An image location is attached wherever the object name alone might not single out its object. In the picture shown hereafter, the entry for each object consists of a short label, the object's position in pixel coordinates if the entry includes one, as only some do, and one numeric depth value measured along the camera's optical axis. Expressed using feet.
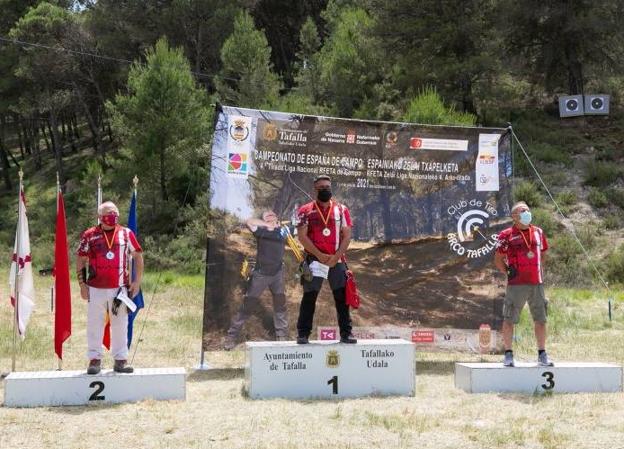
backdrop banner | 27.22
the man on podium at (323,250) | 22.77
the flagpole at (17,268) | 24.45
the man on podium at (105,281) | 21.67
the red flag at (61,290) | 24.20
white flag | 25.09
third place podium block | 22.41
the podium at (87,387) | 20.30
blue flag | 26.05
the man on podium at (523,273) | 23.62
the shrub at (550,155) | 78.38
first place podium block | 21.74
